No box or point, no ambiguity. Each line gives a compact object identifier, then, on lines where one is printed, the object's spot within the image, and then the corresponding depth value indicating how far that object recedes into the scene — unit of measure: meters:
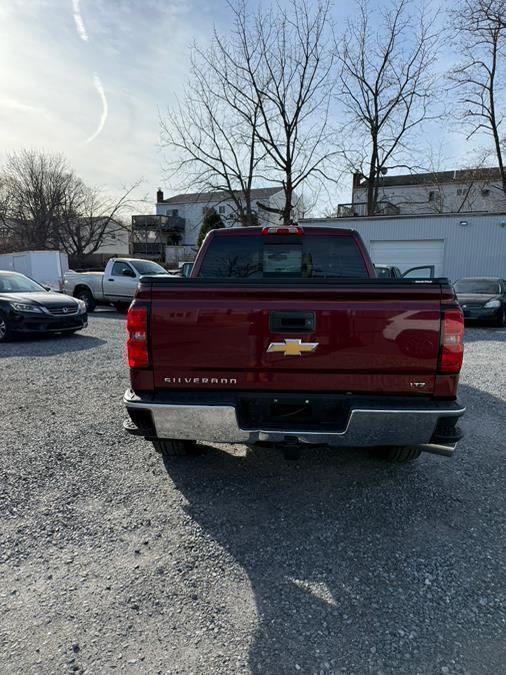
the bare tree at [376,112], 26.00
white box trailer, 23.59
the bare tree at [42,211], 38.09
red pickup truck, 2.58
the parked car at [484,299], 12.32
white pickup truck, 14.73
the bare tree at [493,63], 21.00
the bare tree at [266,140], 24.39
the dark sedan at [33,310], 9.14
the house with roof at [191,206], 43.22
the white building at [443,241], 18.53
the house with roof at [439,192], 28.88
